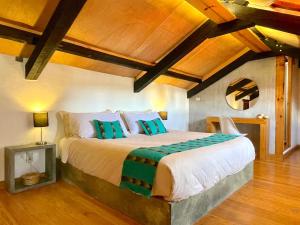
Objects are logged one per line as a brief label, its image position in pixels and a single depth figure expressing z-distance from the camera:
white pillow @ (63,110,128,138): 3.23
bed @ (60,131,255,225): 1.88
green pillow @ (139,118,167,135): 3.79
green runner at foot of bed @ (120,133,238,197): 1.96
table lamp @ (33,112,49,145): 3.04
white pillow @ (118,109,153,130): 3.89
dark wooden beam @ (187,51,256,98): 5.10
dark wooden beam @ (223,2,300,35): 2.37
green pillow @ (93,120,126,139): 3.20
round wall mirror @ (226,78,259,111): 5.19
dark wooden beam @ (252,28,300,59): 4.15
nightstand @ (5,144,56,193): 2.76
